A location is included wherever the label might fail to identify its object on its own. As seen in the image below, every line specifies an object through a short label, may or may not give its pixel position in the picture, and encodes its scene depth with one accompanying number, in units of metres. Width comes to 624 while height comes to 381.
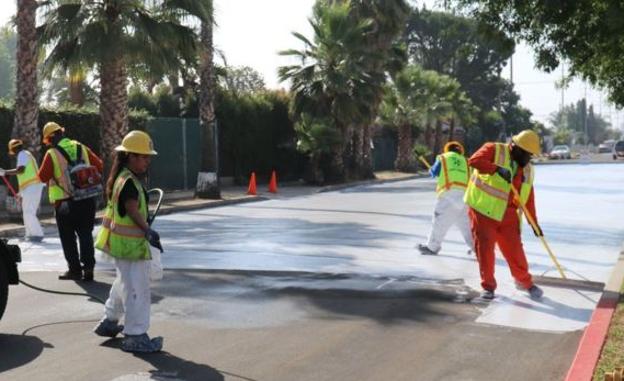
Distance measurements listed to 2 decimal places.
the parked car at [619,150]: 70.44
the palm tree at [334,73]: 32.81
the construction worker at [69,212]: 9.73
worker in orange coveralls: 8.56
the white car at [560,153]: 75.44
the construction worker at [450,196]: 11.70
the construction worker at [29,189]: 13.82
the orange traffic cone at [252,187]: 27.38
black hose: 8.55
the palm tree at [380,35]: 37.31
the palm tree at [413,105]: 47.56
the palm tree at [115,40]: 19.98
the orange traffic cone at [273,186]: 29.38
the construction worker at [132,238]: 6.54
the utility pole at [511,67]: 81.59
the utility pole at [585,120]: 129.75
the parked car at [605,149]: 107.31
